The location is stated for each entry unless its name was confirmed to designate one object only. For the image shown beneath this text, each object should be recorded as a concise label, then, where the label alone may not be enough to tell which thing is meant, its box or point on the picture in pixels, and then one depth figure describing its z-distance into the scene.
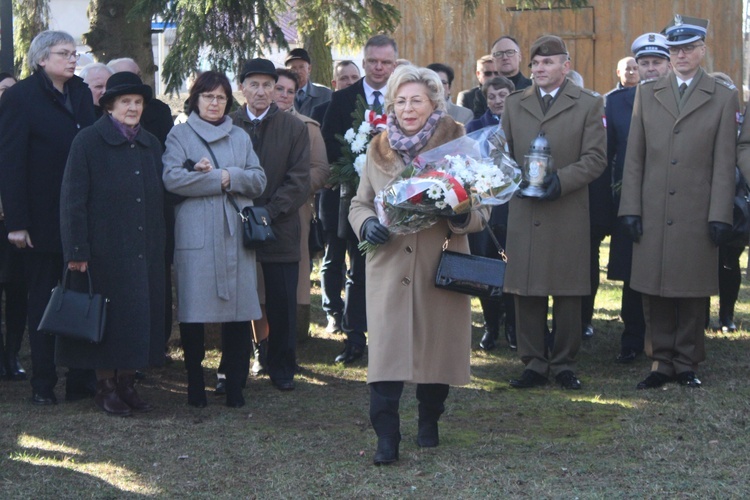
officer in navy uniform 14.71
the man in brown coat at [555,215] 13.12
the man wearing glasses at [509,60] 16.53
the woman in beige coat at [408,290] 9.82
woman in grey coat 12.04
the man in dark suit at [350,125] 14.71
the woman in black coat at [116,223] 11.55
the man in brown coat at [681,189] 12.66
